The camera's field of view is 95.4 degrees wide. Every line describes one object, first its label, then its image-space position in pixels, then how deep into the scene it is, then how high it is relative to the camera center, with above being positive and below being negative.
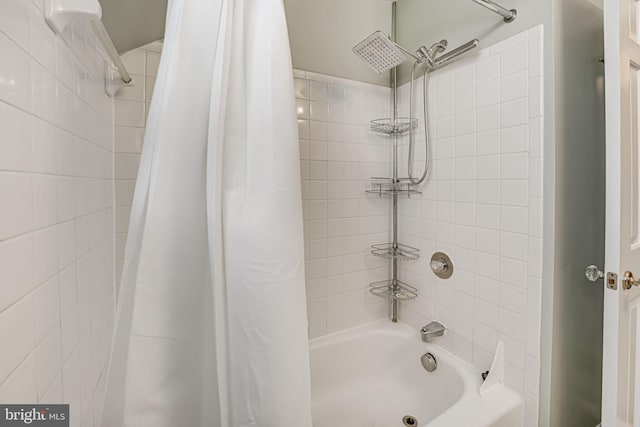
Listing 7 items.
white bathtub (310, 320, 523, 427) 1.38 -0.94
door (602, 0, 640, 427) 0.94 -0.02
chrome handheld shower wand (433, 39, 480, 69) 1.23 +0.65
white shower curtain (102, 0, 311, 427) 0.62 -0.07
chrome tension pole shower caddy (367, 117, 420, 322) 1.64 -0.23
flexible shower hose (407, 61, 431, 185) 1.48 +0.35
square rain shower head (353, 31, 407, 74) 1.21 +0.65
